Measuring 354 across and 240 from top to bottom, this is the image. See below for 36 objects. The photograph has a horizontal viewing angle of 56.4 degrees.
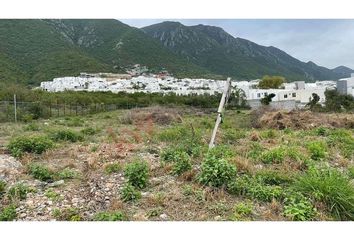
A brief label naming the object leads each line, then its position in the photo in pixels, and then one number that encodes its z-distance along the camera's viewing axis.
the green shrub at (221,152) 5.38
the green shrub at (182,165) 4.68
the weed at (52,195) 3.86
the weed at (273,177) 4.32
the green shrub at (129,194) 3.79
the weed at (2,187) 4.10
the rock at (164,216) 3.32
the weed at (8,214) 3.30
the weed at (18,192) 3.89
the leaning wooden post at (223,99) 5.53
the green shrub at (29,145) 6.38
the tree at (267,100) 34.17
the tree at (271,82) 55.83
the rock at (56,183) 4.41
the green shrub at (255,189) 3.73
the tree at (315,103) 22.23
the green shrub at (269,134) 8.52
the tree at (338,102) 23.49
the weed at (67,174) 4.76
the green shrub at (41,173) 4.70
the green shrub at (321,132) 9.11
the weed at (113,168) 4.96
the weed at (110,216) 3.18
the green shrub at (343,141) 6.38
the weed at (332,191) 3.33
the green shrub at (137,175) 4.24
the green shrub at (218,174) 4.00
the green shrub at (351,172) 4.73
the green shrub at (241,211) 3.27
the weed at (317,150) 5.89
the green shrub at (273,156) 5.40
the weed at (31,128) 10.80
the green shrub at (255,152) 5.83
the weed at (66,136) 8.16
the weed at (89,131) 9.74
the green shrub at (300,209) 3.21
